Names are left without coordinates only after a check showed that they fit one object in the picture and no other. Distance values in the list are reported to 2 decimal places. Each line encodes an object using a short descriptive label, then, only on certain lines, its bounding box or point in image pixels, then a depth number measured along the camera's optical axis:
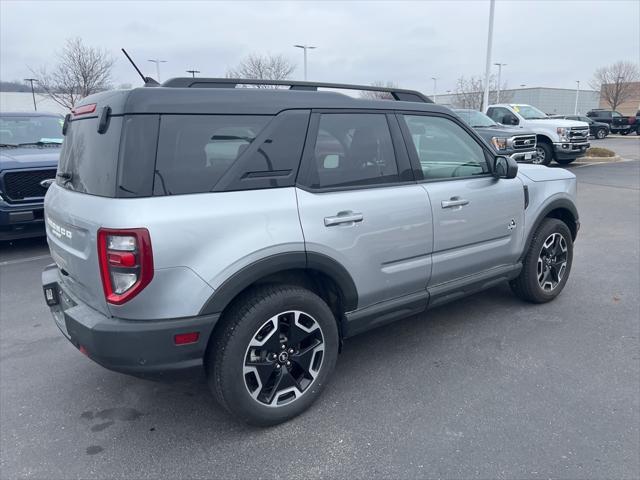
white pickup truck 14.98
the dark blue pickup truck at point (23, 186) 6.11
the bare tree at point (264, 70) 34.62
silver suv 2.34
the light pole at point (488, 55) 20.72
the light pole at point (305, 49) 33.97
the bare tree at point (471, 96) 45.62
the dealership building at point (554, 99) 66.94
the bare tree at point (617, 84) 55.09
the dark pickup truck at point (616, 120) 35.91
